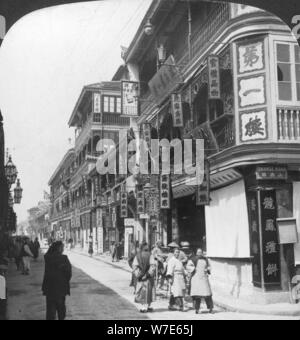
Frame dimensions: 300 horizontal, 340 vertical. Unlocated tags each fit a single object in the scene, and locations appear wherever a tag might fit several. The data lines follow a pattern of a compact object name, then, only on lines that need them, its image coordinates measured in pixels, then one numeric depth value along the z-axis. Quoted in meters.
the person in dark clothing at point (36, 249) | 22.14
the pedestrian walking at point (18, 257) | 20.27
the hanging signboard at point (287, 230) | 12.33
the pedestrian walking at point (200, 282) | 11.45
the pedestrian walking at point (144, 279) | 11.30
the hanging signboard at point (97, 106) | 24.67
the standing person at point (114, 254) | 26.86
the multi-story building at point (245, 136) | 12.59
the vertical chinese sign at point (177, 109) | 17.09
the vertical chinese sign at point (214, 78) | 14.12
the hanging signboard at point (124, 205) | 25.98
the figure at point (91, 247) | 25.79
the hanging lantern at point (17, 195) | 17.20
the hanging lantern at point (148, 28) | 18.19
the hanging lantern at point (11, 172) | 17.99
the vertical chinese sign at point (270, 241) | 12.43
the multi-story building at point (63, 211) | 21.50
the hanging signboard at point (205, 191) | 14.86
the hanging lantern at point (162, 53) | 19.62
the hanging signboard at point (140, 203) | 23.17
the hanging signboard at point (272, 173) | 12.65
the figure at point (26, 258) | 18.12
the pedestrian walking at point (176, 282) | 11.83
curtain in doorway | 13.66
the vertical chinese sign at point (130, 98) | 19.75
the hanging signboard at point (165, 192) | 18.66
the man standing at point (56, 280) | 8.85
